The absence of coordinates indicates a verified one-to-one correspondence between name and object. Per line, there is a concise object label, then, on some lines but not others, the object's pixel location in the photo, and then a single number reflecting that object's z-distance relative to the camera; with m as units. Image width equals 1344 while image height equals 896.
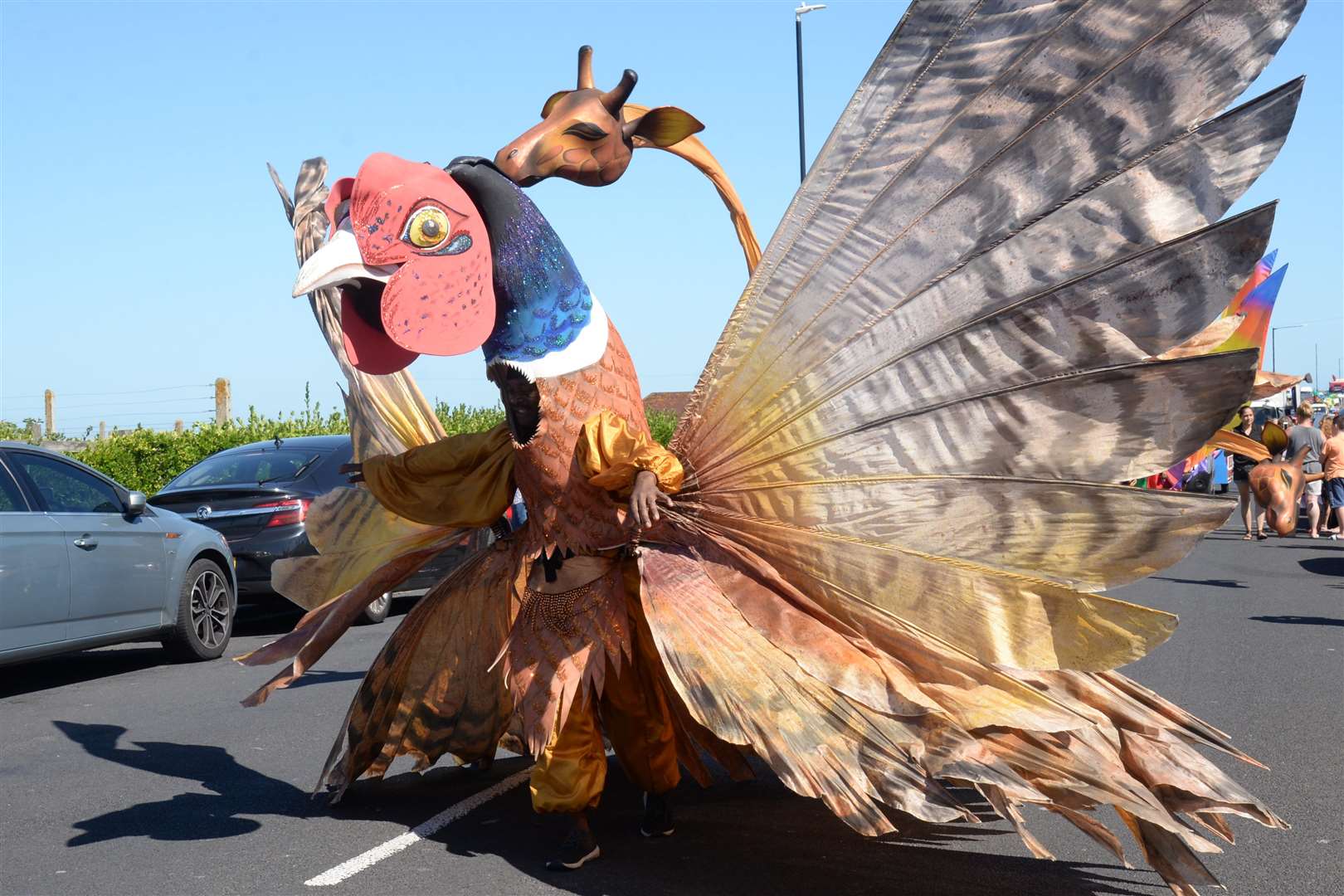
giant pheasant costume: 3.59
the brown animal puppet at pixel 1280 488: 14.02
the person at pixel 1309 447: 16.75
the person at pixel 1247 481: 17.13
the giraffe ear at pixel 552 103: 4.55
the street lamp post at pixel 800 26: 16.23
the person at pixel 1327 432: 17.86
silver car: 7.64
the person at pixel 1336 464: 16.80
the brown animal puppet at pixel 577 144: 4.41
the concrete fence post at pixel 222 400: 17.22
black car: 10.61
